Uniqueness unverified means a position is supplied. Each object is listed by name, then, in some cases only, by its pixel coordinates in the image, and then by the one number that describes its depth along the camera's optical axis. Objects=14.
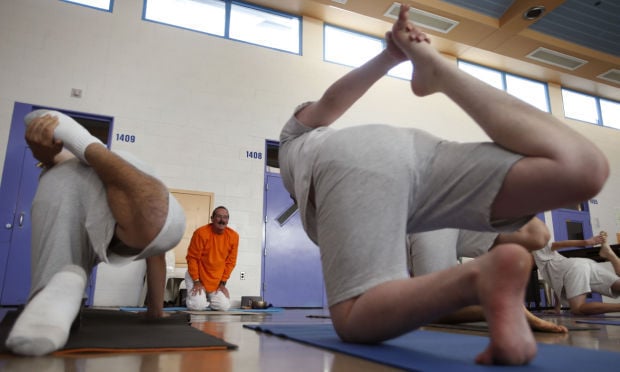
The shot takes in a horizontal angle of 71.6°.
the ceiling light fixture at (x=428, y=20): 6.77
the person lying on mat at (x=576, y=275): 4.18
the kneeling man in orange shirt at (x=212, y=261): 5.08
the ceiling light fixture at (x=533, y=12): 6.54
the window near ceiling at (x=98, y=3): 5.96
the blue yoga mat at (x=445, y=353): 0.83
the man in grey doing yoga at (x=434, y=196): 0.75
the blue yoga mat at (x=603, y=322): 2.54
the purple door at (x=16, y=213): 4.97
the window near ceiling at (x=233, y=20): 6.43
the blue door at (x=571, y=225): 8.27
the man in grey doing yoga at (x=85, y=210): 1.19
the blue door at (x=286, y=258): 6.09
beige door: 5.76
